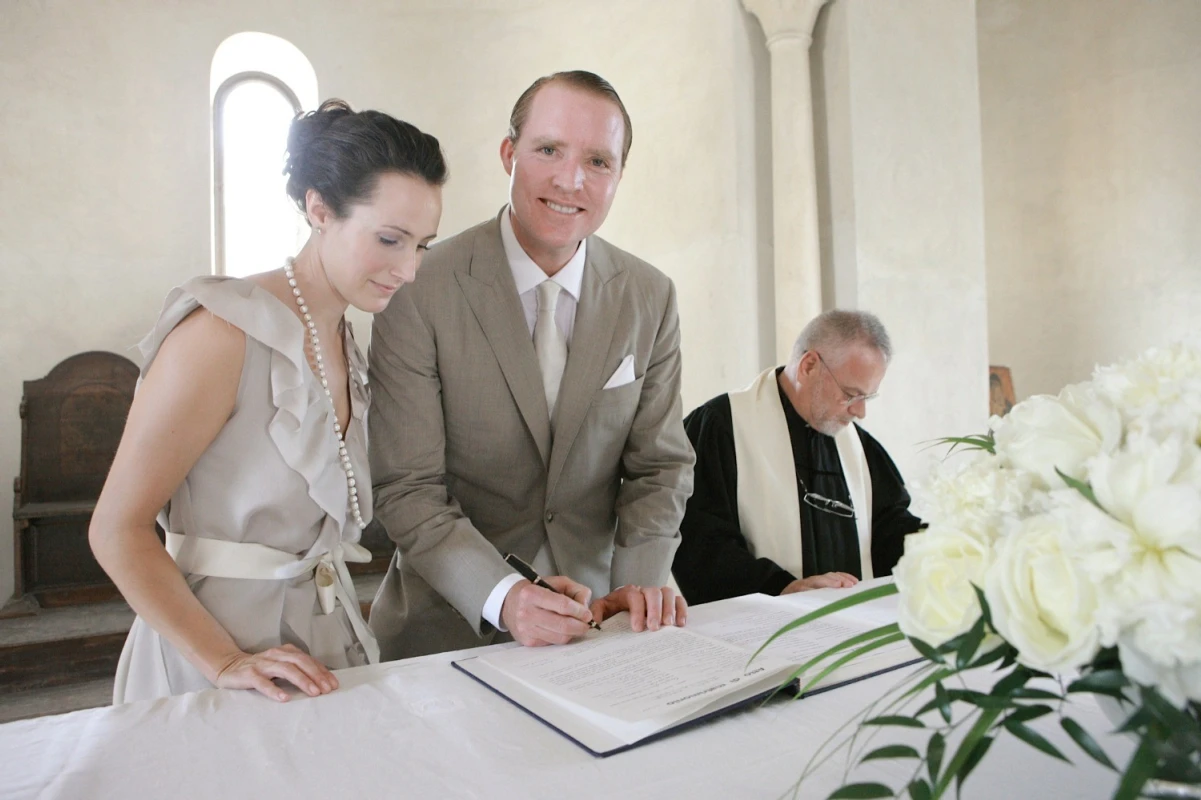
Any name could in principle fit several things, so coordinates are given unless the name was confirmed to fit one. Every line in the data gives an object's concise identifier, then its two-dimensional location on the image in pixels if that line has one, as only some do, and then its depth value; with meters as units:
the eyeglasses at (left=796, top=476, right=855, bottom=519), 3.40
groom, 2.11
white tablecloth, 1.07
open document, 1.25
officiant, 3.30
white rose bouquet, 0.63
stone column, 5.63
